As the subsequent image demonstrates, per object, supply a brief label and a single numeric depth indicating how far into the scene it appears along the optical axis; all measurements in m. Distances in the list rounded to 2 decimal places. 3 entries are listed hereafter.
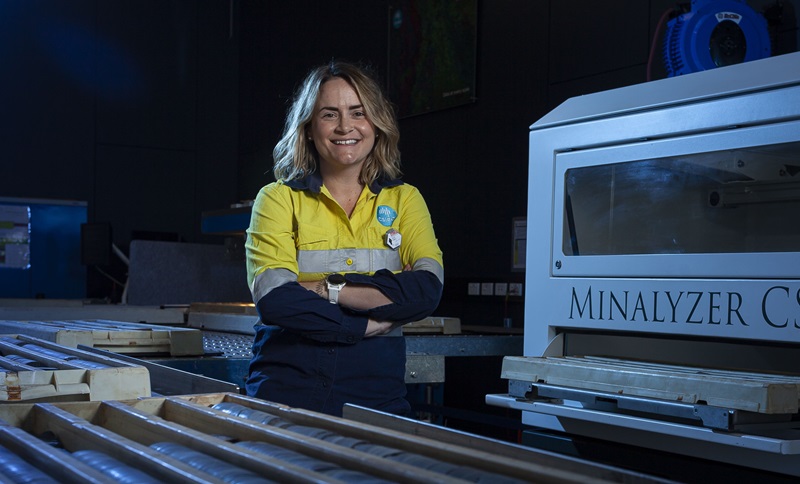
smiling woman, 1.62
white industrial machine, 1.58
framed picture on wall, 4.57
